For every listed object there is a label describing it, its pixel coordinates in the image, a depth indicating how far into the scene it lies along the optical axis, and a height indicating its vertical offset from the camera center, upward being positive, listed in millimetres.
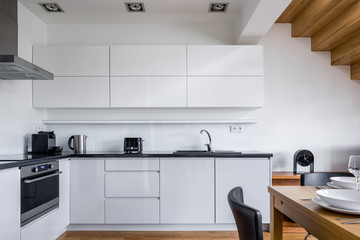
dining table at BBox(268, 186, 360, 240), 1117 -381
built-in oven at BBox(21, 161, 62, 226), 2455 -544
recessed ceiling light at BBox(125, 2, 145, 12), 3453 +1384
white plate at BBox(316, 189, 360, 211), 1238 -315
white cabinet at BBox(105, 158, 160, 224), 3361 -698
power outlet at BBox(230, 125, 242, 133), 3996 -26
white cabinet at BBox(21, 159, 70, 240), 2572 -859
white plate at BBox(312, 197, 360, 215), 1232 -340
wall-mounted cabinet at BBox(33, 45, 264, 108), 3711 +637
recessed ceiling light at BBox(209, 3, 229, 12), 3463 +1387
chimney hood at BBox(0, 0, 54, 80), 2575 +724
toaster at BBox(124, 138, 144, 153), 3615 -208
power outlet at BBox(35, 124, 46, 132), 3729 +4
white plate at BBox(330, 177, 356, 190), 1645 -313
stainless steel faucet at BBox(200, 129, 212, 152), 3739 -231
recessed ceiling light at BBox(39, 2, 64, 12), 3424 +1381
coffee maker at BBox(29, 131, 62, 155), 3373 -167
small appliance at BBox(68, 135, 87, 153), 3623 -183
